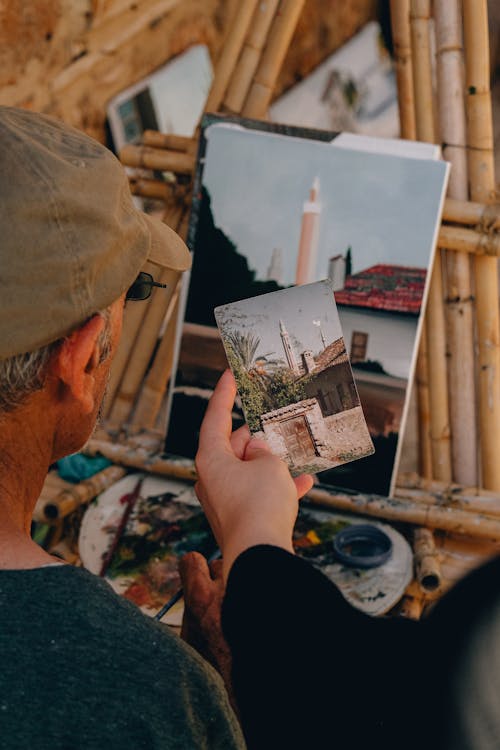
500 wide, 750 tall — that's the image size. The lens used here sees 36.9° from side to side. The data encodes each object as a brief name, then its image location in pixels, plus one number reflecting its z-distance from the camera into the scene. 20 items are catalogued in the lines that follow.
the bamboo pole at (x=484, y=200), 2.06
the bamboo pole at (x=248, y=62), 2.30
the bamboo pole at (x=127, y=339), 2.54
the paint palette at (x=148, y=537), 1.81
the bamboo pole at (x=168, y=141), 2.39
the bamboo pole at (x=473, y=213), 2.06
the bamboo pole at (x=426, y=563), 1.82
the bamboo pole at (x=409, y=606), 1.87
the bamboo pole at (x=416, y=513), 2.02
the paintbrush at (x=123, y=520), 1.88
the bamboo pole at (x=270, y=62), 2.29
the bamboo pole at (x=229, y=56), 2.31
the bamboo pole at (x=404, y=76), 2.44
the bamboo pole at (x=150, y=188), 2.49
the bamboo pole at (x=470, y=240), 2.08
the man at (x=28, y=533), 0.75
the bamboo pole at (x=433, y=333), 2.22
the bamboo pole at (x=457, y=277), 2.10
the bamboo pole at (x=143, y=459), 2.19
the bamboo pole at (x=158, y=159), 2.35
